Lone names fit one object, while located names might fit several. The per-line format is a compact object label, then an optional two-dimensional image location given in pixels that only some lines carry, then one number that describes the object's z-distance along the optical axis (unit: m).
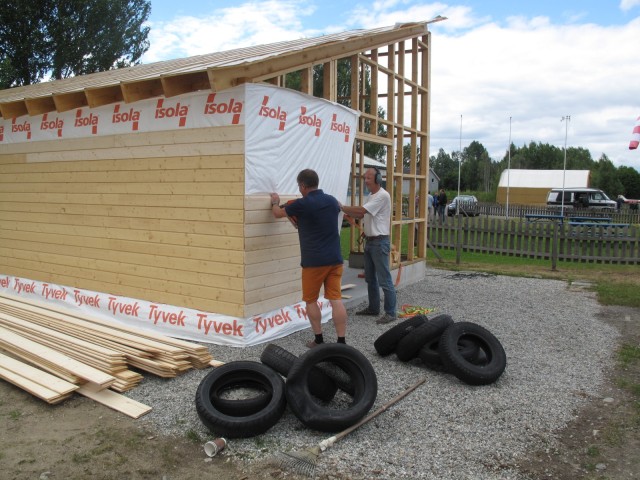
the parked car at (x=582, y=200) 32.16
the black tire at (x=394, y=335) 5.55
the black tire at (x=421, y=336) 5.28
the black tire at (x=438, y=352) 5.21
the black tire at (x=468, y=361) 4.90
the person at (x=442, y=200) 25.73
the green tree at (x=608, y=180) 48.22
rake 3.43
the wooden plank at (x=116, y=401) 4.24
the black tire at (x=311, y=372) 4.25
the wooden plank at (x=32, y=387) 4.33
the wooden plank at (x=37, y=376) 4.47
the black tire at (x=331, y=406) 3.85
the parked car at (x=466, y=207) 33.78
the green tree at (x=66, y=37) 20.45
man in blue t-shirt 5.41
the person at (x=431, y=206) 23.28
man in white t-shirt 7.01
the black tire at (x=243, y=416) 3.78
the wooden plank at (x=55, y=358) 4.52
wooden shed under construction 5.88
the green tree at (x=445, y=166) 69.50
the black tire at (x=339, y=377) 4.31
